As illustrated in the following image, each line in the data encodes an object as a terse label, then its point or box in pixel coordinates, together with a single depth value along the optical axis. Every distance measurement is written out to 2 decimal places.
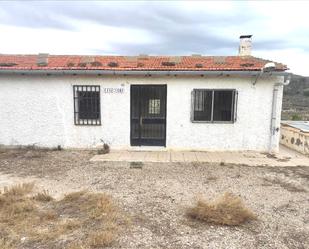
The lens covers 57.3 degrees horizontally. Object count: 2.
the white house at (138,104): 9.61
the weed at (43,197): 5.55
